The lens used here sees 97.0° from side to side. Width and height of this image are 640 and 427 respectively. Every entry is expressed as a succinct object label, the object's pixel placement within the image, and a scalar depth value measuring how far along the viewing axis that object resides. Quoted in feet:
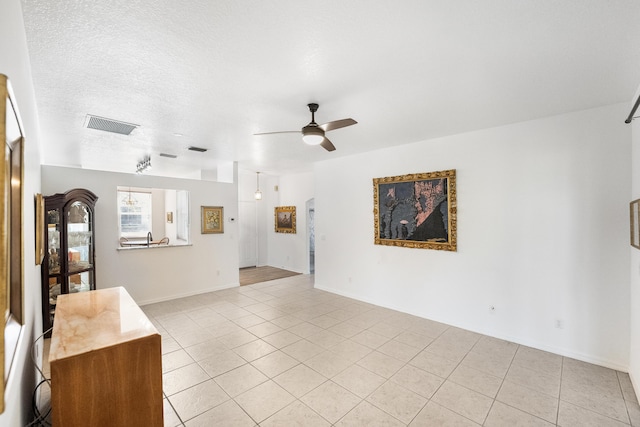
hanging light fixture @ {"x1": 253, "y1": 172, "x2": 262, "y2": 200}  26.94
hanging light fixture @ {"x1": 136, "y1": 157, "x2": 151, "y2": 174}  18.45
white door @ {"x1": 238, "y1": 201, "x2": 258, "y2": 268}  28.44
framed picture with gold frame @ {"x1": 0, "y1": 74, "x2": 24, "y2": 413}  2.72
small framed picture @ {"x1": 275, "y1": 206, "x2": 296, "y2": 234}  26.96
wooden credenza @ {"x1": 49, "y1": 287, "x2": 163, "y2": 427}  4.87
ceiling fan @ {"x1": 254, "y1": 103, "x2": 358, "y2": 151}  9.54
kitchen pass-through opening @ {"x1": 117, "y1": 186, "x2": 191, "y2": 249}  27.71
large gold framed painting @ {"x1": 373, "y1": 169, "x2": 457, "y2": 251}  13.93
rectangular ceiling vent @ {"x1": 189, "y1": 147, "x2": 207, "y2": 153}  16.40
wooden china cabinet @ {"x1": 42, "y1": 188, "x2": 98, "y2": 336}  12.67
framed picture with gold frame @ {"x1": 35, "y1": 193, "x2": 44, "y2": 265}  7.44
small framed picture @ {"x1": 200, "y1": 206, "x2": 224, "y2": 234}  19.90
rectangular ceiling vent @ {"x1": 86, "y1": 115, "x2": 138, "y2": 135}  11.42
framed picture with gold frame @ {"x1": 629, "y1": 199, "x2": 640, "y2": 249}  8.29
